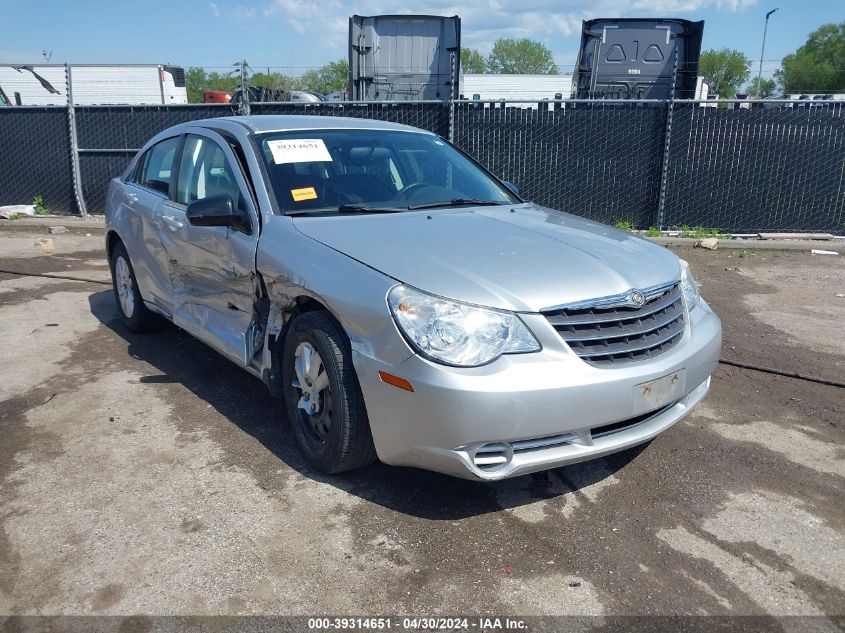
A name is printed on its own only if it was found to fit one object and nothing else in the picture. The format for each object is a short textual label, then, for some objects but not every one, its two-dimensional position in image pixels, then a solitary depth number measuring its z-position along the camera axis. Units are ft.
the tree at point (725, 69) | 258.37
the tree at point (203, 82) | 212.64
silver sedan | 9.47
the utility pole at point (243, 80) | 34.70
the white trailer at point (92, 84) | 83.15
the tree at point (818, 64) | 229.45
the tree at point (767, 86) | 247.29
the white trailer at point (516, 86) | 85.51
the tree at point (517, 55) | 283.30
